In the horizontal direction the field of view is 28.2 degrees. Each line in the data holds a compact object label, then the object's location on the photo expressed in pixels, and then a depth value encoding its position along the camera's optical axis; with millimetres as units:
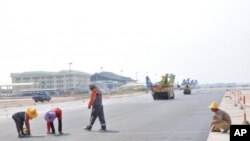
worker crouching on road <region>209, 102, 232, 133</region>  15698
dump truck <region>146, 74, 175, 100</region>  59406
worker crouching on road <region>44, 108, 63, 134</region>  16938
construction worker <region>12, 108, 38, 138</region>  16734
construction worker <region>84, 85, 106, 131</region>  18141
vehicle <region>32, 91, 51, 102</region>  78375
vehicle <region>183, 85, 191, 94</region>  85950
